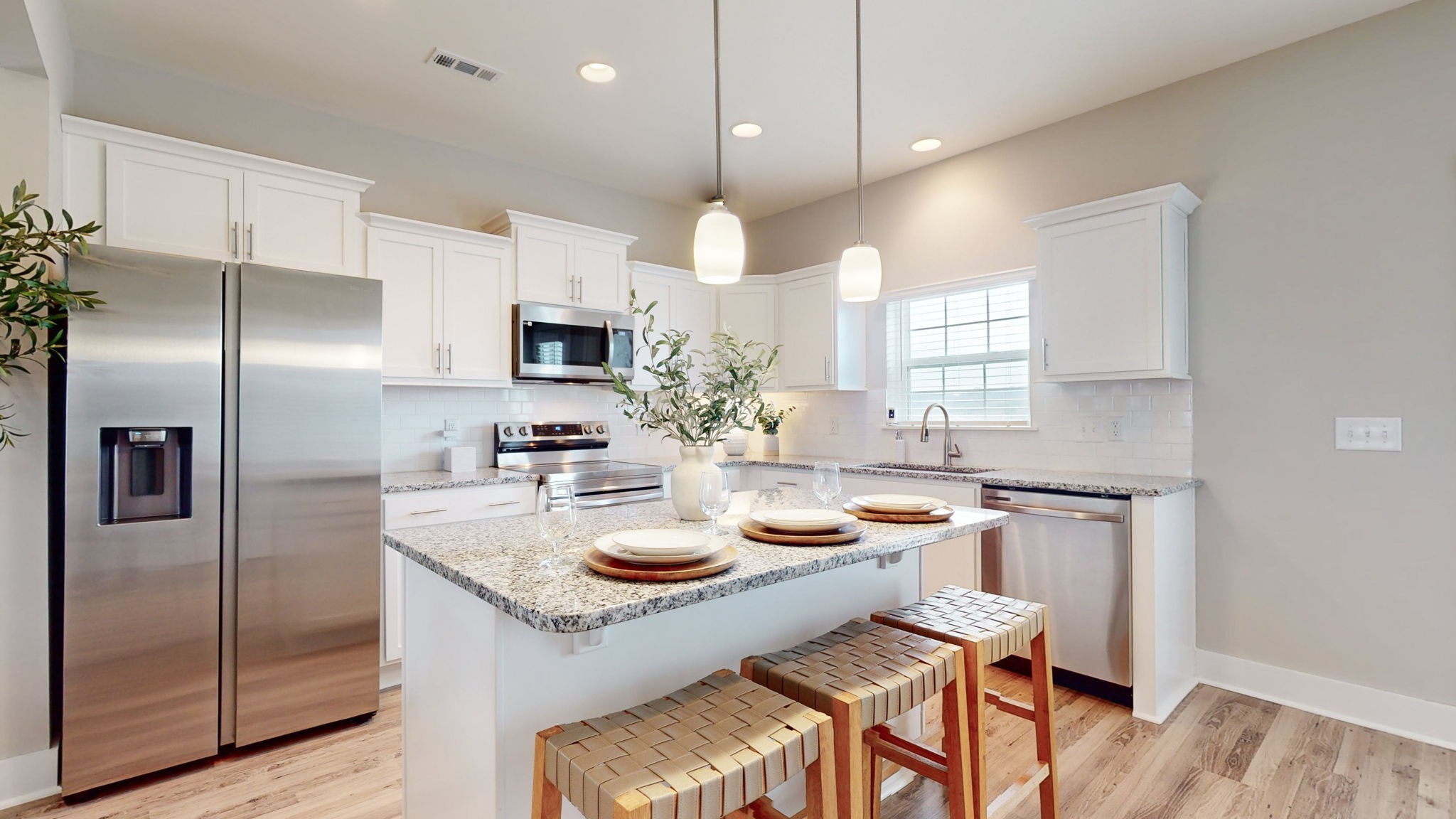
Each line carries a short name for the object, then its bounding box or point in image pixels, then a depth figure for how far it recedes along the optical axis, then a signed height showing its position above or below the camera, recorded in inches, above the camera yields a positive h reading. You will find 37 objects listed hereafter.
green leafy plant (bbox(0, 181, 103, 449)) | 77.2 +15.6
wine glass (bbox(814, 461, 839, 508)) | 72.9 -8.1
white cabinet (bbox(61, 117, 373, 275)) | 98.7 +35.3
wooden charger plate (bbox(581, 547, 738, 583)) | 48.8 -11.9
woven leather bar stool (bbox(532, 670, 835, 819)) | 39.8 -22.8
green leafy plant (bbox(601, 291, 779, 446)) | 65.0 +1.2
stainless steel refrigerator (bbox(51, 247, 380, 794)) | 84.0 -13.5
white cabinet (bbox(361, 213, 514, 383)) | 128.2 +23.7
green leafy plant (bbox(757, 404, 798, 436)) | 176.6 -0.5
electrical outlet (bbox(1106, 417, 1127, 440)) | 125.8 -3.6
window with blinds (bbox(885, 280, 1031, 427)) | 145.0 +13.6
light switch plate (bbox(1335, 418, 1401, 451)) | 98.4 -3.8
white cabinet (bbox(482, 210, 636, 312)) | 145.6 +35.7
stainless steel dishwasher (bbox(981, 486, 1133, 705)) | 105.3 -27.9
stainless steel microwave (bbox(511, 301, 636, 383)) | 144.3 +16.4
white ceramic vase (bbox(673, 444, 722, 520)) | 69.9 -6.9
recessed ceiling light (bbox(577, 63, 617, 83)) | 115.3 +61.1
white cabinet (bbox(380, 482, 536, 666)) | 115.0 -18.3
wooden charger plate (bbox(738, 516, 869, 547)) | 61.2 -11.8
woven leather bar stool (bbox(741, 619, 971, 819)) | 51.5 -23.2
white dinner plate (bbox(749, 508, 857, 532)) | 62.9 -10.6
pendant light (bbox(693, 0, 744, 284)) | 72.1 +18.8
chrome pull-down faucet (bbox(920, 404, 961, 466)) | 149.7 -8.4
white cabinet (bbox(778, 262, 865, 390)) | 168.7 +20.2
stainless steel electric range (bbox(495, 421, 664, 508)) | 136.9 -11.7
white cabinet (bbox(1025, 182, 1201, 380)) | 111.8 +22.3
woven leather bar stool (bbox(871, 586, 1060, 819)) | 63.2 -23.8
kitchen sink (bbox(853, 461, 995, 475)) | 137.9 -12.8
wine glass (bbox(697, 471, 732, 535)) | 64.8 -8.4
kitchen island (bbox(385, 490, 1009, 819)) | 47.4 -20.3
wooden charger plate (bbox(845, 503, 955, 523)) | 73.0 -11.8
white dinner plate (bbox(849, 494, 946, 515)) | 73.9 -10.6
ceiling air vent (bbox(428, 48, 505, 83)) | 111.3 +61.2
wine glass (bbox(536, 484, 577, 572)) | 53.5 -8.9
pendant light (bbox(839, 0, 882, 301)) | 82.4 +18.0
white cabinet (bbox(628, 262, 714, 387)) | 169.0 +30.4
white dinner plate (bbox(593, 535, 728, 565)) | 50.9 -11.1
